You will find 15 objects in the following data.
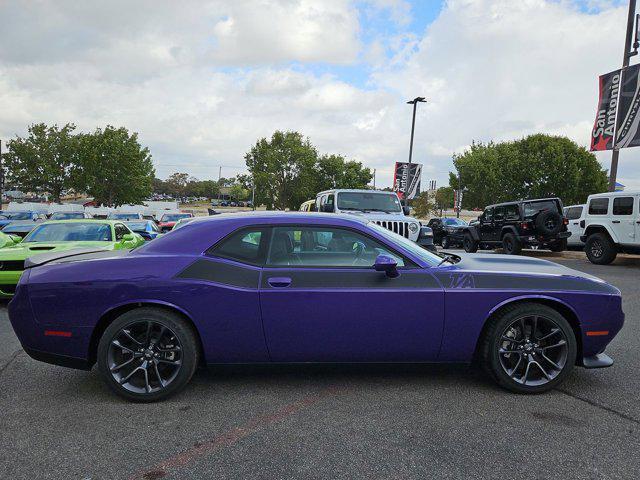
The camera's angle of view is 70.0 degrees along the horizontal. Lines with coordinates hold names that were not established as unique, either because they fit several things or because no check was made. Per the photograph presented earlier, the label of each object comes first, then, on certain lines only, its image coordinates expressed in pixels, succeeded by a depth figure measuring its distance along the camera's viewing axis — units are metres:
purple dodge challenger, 3.43
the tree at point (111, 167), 45.62
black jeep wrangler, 14.76
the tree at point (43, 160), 46.19
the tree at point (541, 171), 39.38
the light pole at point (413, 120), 28.16
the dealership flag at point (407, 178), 29.08
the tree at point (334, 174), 54.81
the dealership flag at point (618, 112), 13.69
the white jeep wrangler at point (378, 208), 10.17
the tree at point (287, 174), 52.22
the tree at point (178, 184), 148.75
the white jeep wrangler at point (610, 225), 12.02
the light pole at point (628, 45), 14.86
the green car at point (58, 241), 6.87
